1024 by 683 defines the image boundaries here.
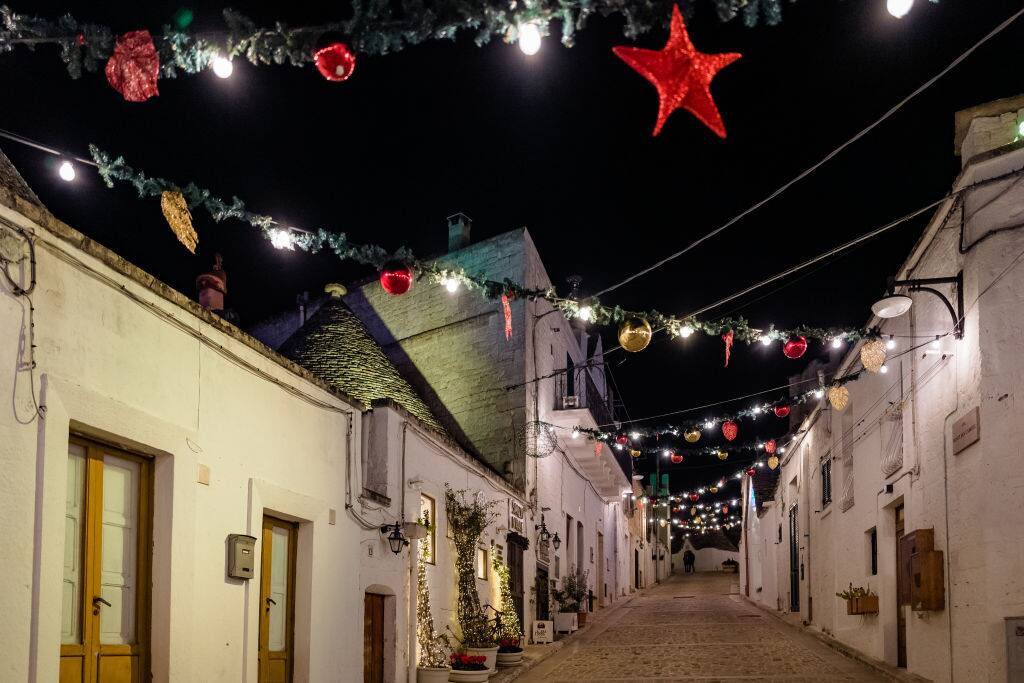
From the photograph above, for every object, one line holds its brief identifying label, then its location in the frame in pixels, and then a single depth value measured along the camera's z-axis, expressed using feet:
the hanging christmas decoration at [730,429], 57.06
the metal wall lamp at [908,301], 31.71
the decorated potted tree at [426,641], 36.91
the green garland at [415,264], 22.41
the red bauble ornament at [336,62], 16.33
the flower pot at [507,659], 45.52
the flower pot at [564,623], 65.87
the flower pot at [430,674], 36.81
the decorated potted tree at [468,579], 43.62
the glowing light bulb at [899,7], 16.63
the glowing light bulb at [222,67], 16.83
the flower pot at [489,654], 42.34
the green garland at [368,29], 15.58
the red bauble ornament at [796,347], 36.42
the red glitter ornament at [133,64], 16.35
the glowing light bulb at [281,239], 26.76
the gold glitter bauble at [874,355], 35.37
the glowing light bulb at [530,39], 15.99
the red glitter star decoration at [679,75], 14.56
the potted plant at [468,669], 38.24
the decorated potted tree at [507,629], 45.68
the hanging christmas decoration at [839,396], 43.34
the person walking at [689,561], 242.78
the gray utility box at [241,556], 23.57
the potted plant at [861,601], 46.34
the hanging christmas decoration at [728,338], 37.04
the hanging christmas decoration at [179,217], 22.82
